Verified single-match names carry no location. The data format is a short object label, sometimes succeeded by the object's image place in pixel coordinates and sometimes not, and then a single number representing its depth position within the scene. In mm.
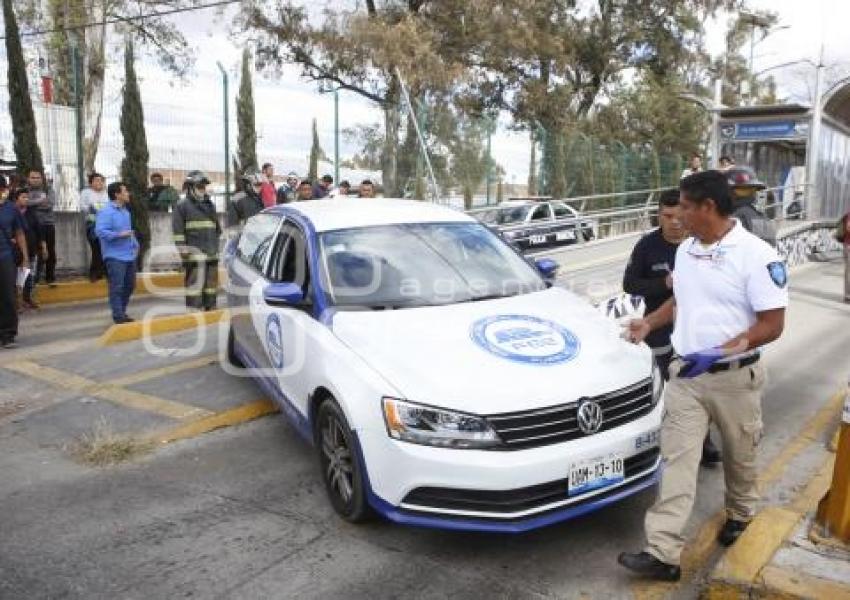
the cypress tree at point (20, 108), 12227
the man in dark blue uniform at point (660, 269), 4590
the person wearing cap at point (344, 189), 13793
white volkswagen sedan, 3393
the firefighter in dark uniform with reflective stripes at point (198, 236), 9062
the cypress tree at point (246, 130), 16438
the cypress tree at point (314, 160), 15848
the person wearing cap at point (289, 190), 14383
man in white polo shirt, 3176
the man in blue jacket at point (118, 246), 8305
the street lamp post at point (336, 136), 15883
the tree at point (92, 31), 19125
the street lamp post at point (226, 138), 13269
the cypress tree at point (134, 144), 13500
